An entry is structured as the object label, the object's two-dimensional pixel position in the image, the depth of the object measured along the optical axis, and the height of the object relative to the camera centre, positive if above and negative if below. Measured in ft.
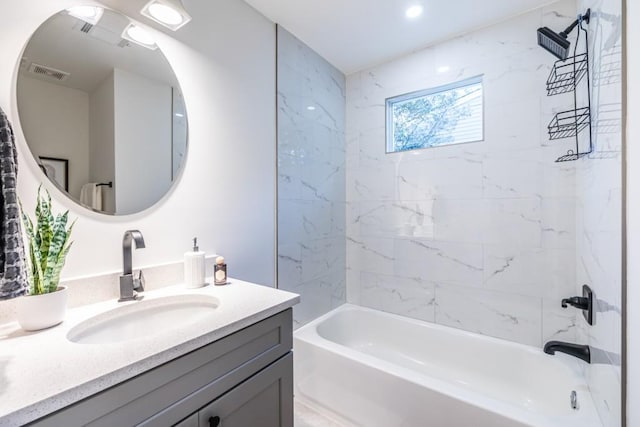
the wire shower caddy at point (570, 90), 5.15 +2.53
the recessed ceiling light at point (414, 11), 5.95 +4.44
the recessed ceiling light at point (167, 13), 3.95 +2.99
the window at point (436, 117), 7.02 +2.68
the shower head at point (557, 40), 4.89 +3.12
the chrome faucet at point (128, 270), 3.64 -0.73
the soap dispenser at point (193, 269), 4.26 -0.81
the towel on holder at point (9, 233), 2.55 -0.15
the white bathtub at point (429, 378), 4.50 -3.33
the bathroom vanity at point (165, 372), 1.91 -1.28
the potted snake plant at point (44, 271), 2.74 -0.56
